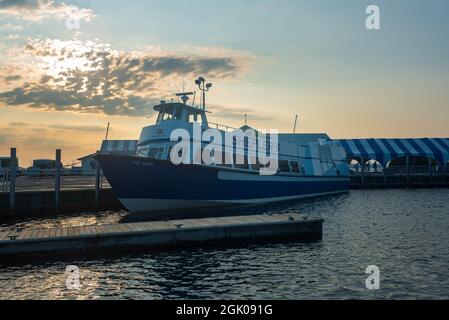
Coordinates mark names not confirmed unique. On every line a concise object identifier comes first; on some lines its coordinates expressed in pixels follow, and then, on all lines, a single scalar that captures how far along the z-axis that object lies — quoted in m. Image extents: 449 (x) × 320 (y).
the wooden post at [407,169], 63.62
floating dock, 15.13
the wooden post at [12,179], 25.03
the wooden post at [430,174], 63.54
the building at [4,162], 56.40
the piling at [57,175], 27.44
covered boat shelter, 62.06
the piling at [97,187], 30.07
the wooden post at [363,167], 63.84
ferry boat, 25.59
